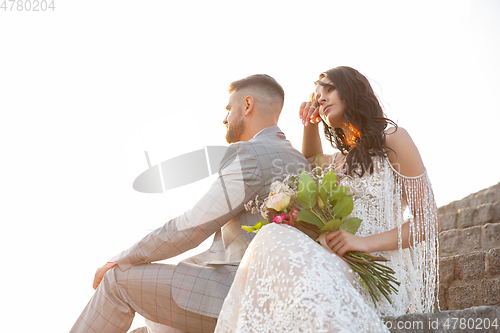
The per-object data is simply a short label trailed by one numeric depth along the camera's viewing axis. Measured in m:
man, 2.50
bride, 1.75
